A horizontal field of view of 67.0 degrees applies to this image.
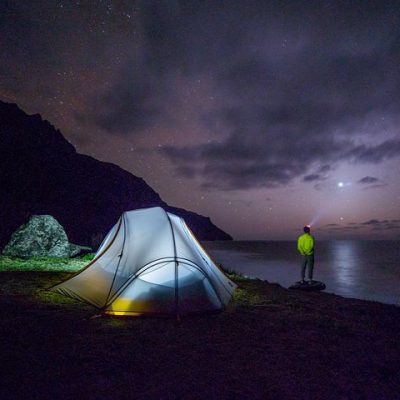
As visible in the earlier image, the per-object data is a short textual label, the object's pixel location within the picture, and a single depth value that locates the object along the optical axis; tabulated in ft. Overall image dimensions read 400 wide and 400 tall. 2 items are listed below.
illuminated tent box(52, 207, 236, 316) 23.35
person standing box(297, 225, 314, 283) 42.15
